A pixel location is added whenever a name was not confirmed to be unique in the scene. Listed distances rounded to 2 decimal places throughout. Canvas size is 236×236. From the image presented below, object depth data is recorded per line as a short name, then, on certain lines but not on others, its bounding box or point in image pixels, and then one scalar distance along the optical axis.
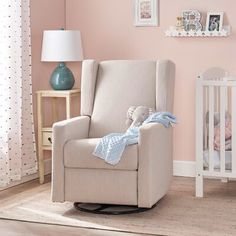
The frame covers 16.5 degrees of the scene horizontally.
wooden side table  6.55
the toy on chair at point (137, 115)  5.61
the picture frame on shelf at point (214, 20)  6.53
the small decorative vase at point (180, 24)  6.68
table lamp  6.47
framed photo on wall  6.86
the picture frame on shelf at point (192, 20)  6.61
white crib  5.67
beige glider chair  5.11
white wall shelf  6.48
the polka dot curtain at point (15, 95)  6.16
